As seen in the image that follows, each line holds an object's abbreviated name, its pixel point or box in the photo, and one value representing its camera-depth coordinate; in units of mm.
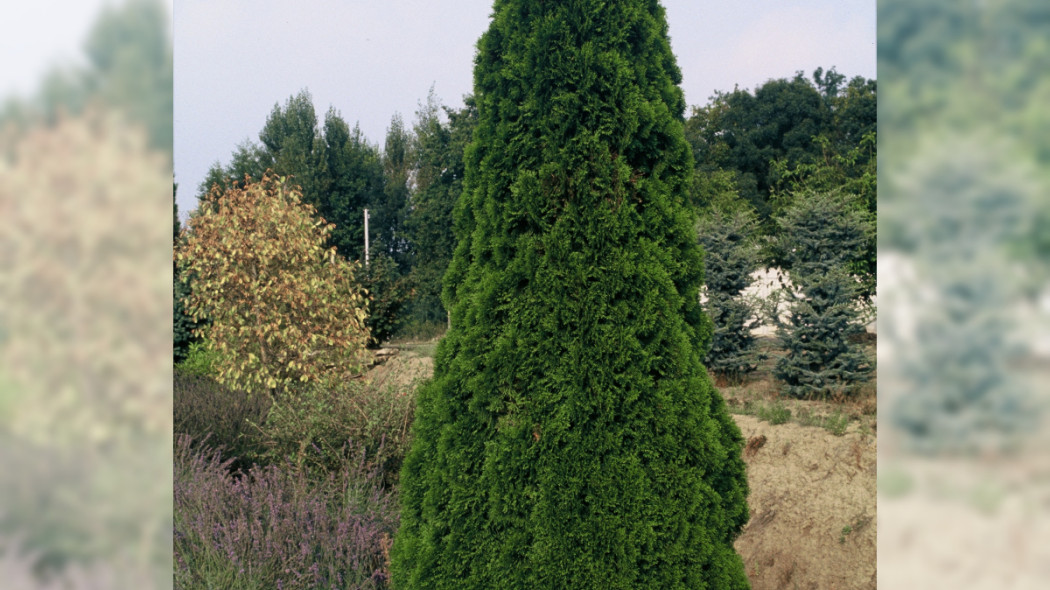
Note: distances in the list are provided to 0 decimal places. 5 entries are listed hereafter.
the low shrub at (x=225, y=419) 5855
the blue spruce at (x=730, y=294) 9750
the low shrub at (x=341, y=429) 5125
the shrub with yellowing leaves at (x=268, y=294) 7941
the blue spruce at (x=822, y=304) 8594
